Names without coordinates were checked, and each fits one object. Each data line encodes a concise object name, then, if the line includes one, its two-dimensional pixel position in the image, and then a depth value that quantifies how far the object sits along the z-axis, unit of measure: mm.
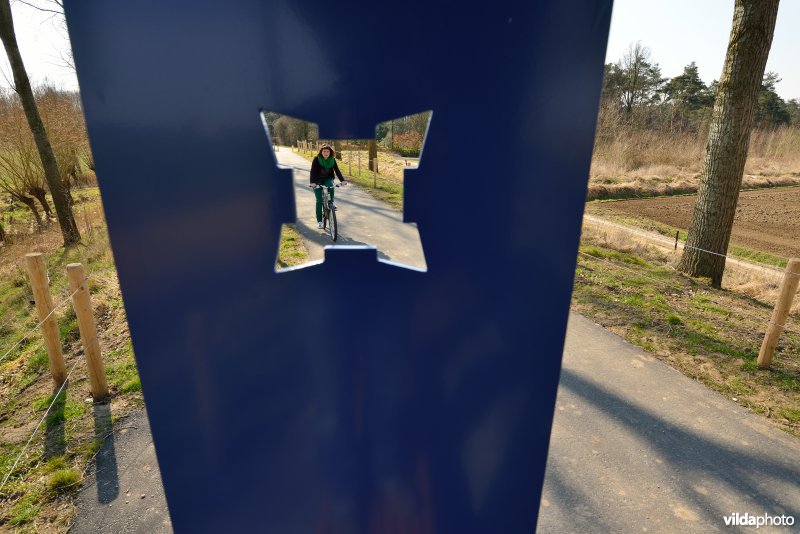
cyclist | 4680
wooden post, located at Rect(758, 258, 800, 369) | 4094
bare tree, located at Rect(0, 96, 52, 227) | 11383
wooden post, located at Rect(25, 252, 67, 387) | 3676
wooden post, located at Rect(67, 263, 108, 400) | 3646
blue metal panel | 1039
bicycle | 7153
